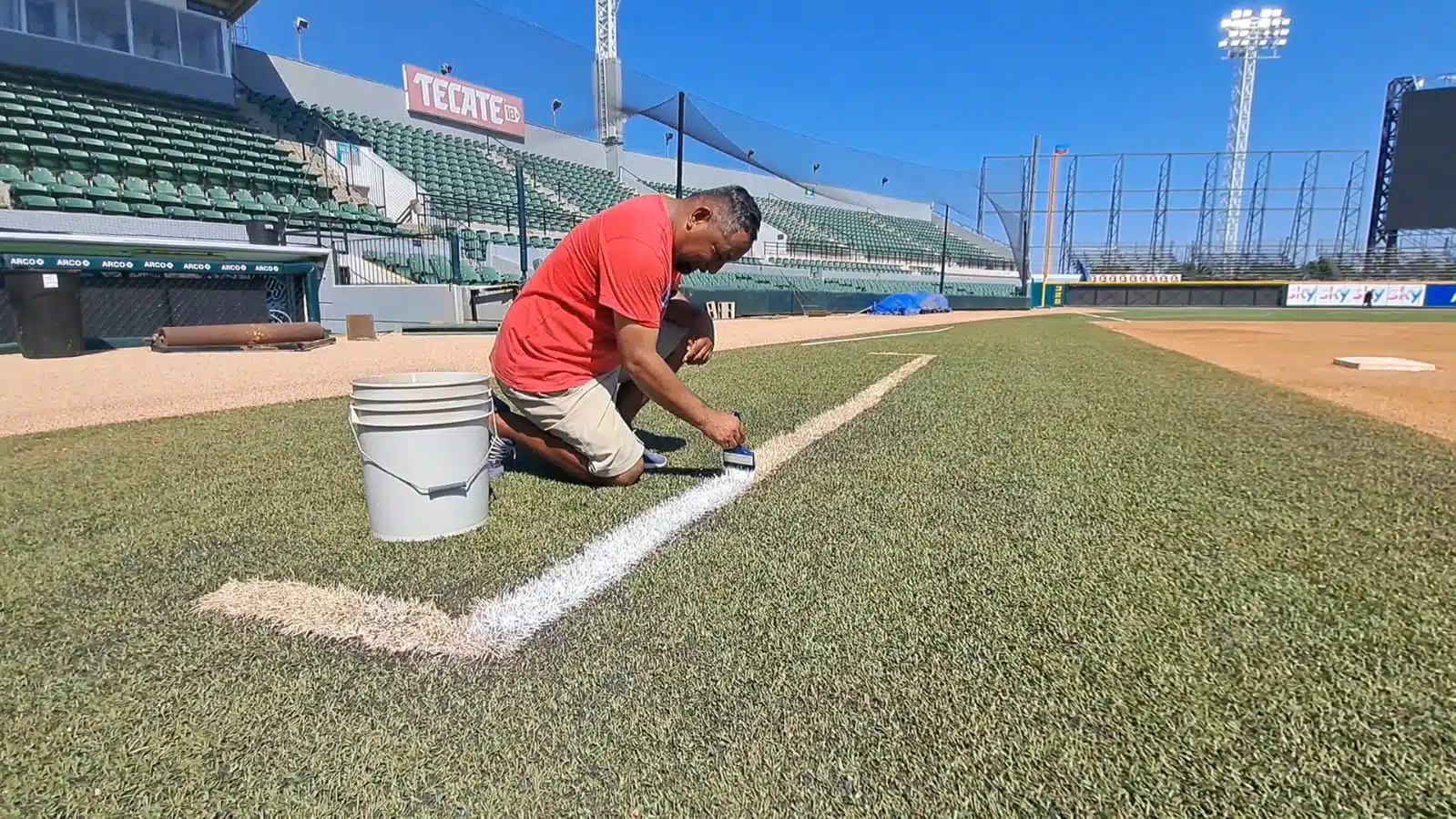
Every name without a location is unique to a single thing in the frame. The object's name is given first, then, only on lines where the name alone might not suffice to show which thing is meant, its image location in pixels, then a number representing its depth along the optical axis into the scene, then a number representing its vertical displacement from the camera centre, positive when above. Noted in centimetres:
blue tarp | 2870 -21
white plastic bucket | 204 -47
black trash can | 790 -25
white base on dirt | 621 -54
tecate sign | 2716 +783
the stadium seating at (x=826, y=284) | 2612 +72
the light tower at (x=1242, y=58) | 4666 +1682
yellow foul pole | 4446 +593
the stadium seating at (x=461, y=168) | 2144 +471
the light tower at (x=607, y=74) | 3338 +1069
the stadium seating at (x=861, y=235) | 3853 +419
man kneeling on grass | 227 -13
